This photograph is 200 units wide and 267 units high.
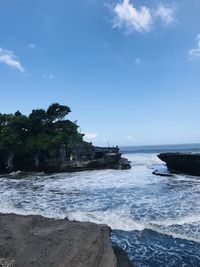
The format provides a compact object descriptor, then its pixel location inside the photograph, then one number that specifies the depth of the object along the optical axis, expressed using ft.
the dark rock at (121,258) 15.46
